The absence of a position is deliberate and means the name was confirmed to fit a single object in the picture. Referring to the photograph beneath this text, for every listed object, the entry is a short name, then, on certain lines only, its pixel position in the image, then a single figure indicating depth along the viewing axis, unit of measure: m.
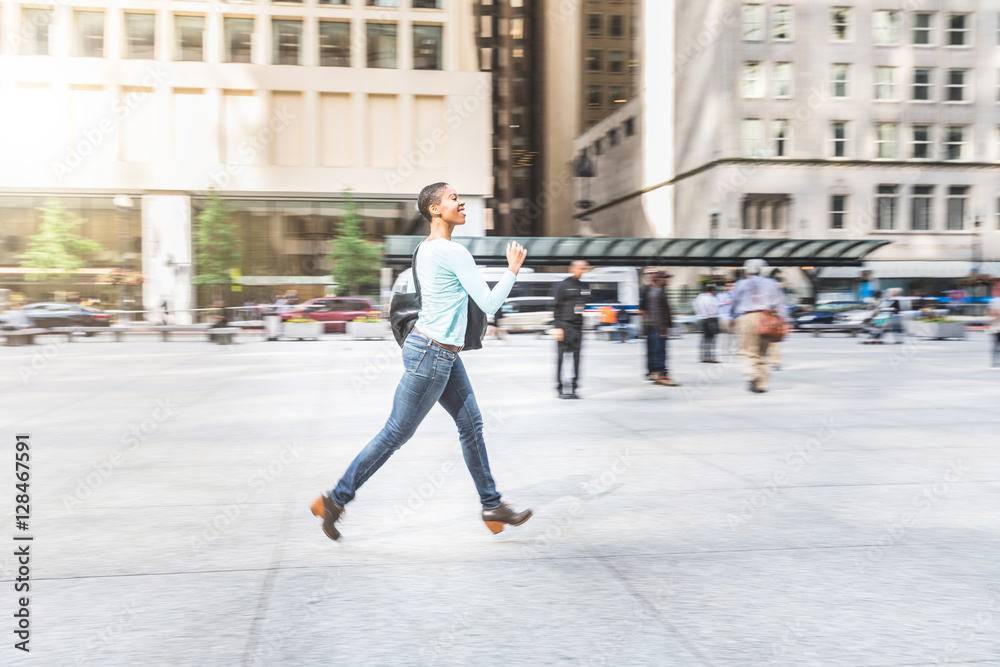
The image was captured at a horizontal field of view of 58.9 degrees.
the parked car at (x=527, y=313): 35.34
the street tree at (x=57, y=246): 43.81
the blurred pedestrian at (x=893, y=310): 25.41
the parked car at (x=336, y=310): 35.00
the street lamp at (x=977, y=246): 52.38
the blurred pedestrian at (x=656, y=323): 13.75
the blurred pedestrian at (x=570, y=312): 12.04
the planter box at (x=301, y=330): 30.14
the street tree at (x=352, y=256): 44.91
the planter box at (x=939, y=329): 28.36
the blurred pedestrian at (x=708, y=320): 19.23
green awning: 42.81
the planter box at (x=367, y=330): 30.62
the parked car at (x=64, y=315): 33.38
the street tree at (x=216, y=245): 44.44
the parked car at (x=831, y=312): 35.83
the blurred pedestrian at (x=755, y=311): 12.56
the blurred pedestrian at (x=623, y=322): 29.18
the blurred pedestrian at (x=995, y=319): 15.99
